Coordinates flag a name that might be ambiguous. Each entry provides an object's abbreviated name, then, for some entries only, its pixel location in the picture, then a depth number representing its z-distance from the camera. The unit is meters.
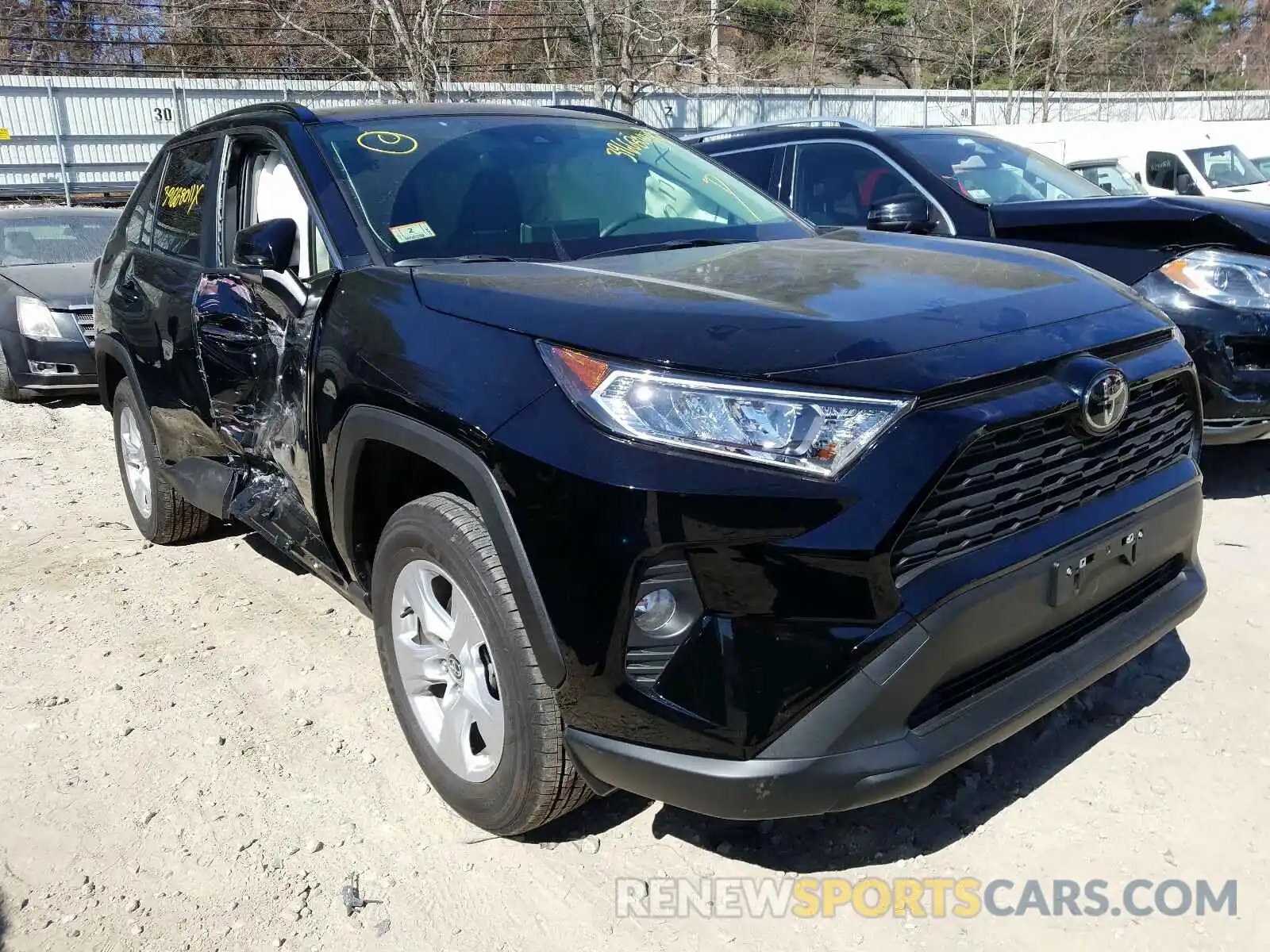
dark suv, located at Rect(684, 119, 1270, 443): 4.34
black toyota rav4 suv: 1.95
